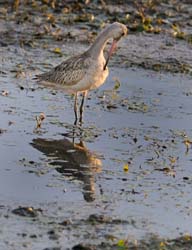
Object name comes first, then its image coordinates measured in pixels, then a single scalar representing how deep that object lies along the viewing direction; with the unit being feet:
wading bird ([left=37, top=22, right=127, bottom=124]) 43.24
